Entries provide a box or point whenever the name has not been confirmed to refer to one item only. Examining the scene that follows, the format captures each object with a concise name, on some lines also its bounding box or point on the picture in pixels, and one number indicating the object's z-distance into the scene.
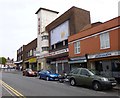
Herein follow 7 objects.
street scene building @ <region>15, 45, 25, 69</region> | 31.44
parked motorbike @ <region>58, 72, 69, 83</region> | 10.22
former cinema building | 15.88
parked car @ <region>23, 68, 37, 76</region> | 16.00
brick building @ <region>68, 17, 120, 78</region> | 9.48
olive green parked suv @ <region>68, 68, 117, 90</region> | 7.08
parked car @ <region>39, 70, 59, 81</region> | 11.63
